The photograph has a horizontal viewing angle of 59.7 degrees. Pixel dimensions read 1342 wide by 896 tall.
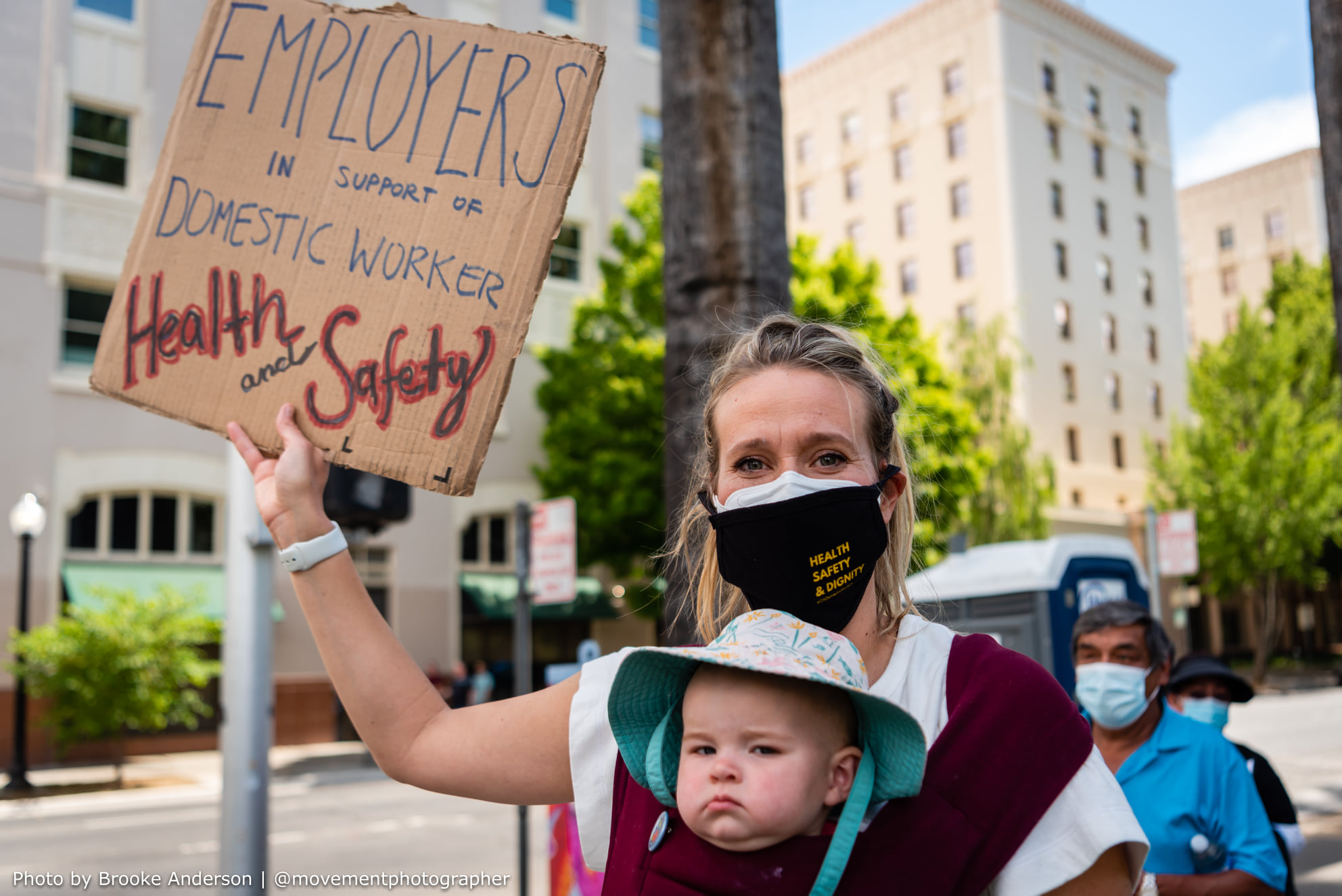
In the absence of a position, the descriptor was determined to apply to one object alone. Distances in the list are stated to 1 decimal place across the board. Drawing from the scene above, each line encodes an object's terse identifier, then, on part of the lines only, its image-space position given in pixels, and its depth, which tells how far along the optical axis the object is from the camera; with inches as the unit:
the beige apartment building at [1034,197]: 1632.6
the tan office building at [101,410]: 844.0
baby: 59.7
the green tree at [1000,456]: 1167.0
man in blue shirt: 136.9
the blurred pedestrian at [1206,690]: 199.3
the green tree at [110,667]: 701.3
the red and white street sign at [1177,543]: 483.8
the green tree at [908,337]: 893.2
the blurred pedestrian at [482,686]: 893.2
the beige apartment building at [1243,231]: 2281.0
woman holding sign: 61.5
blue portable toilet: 242.2
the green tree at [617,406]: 936.3
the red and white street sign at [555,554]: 319.6
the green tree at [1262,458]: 1429.6
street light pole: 681.0
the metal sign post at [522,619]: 287.1
